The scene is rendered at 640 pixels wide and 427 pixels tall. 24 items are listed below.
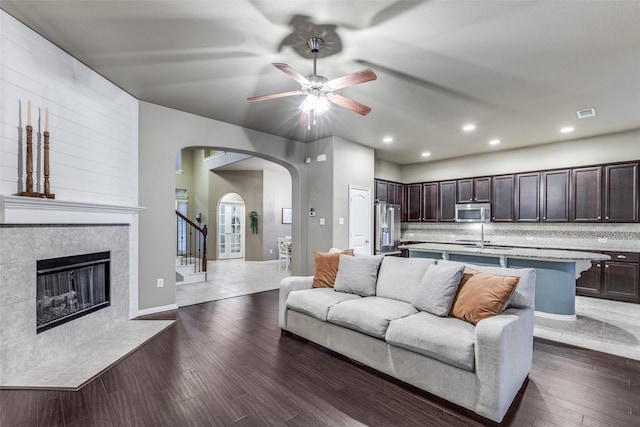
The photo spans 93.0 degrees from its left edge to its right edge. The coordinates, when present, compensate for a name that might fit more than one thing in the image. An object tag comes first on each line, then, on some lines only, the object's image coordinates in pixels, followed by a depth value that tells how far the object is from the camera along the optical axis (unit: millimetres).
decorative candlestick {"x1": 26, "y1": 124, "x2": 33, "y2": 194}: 2611
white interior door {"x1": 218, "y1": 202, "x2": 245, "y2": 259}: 10336
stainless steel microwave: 6820
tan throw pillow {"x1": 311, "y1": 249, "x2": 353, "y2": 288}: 3643
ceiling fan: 2578
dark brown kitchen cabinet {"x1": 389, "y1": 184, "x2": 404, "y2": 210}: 8031
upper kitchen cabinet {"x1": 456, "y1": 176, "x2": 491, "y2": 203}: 6883
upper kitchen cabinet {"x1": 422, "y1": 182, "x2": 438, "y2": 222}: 7793
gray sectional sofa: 1997
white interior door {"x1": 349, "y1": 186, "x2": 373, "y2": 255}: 6152
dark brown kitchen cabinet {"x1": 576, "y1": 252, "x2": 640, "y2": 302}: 4984
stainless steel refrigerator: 6980
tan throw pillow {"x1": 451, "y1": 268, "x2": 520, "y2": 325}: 2309
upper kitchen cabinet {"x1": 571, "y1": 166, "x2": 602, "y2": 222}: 5484
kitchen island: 3959
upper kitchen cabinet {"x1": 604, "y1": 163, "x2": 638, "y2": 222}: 5156
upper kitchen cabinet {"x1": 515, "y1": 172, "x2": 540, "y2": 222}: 6164
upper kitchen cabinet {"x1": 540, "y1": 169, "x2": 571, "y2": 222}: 5816
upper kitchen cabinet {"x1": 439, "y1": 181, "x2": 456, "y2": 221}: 7441
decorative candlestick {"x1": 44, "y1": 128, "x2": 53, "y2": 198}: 2758
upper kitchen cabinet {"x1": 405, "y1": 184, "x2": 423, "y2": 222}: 8117
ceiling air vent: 4355
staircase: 6355
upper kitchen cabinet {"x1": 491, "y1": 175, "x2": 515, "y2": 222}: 6512
